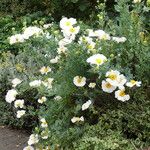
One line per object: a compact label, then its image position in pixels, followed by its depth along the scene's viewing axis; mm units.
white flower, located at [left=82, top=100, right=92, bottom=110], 2819
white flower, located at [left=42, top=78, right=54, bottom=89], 3032
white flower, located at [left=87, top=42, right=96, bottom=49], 2838
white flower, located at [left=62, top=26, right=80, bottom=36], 2969
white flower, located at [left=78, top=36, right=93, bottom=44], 2841
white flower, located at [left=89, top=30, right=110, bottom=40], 2966
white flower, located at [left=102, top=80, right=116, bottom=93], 2751
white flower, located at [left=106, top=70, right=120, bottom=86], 2707
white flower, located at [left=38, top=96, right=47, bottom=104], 3272
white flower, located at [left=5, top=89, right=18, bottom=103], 3494
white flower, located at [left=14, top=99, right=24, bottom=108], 3534
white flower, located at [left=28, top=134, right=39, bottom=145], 3184
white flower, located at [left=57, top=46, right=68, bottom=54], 3043
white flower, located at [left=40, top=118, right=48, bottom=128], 3073
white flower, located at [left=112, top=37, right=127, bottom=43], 2883
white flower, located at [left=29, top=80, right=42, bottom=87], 3136
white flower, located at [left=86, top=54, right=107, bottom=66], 2699
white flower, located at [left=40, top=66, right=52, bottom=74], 3211
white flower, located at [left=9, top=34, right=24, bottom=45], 3182
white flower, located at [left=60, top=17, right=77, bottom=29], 2998
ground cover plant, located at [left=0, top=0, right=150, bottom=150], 2740
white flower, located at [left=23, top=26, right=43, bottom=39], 3151
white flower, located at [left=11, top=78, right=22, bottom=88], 3598
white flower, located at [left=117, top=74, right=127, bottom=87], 2723
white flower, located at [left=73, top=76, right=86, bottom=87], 2838
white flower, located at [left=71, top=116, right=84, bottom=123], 2884
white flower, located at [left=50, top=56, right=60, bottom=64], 3116
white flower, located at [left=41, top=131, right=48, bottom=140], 2969
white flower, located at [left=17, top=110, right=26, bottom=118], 3531
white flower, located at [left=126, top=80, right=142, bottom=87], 2707
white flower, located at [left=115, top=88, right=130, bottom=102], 2743
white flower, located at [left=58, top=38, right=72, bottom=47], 2973
